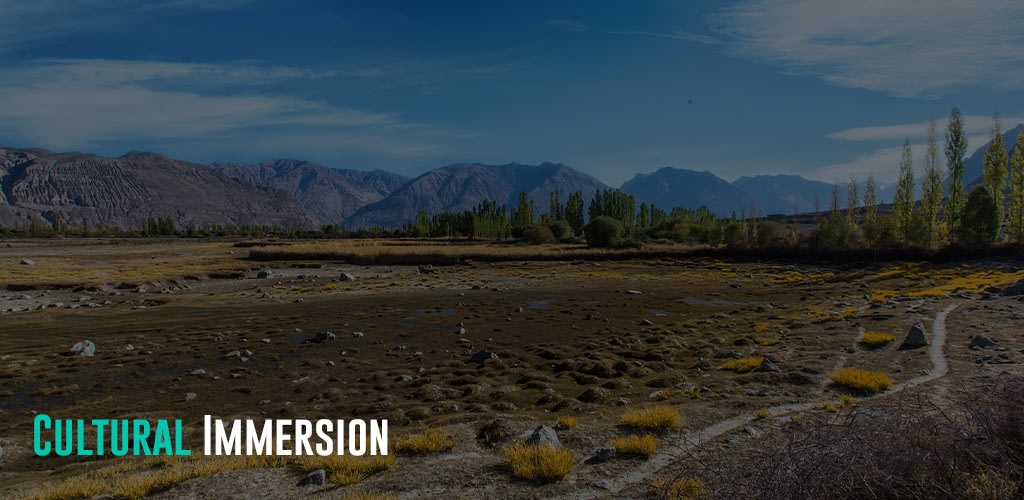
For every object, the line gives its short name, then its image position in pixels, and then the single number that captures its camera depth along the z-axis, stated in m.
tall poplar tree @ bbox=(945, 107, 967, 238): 76.19
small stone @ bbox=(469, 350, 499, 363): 20.67
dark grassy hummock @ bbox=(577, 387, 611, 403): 14.90
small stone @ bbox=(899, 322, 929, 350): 18.02
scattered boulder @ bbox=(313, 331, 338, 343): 24.72
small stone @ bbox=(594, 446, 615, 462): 9.81
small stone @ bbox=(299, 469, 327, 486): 9.04
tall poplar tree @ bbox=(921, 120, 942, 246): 81.00
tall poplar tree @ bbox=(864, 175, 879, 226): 97.13
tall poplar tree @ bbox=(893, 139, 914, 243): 84.86
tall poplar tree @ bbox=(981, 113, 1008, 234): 74.81
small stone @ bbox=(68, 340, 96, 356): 21.88
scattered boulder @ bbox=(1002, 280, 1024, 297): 29.08
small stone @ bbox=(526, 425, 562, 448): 10.08
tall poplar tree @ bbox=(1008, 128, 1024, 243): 65.75
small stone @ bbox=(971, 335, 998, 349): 17.02
